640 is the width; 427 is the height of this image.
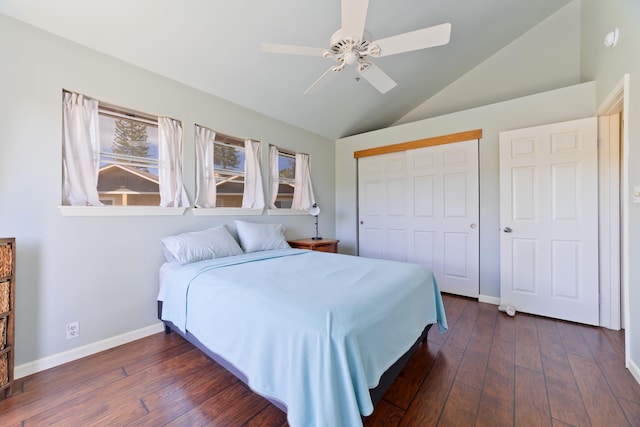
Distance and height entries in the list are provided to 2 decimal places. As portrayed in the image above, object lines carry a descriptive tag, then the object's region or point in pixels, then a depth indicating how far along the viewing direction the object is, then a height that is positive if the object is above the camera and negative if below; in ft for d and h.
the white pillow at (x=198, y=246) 7.22 -1.01
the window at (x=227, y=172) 9.00 +1.64
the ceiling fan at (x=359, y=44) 5.15 +3.88
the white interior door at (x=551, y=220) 8.13 -0.24
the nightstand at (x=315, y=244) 11.17 -1.42
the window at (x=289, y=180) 11.53 +1.62
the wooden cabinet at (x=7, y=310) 4.88 -1.93
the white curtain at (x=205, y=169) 8.86 +1.59
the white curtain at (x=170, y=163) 8.04 +1.62
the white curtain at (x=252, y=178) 10.48 +1.49
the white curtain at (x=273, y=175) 11.38 +1.77
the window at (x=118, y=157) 6.48 +1.65
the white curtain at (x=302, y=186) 12.76 +1.38
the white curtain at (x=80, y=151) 6.41 +1.63
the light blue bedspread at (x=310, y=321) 3.38 -1.88
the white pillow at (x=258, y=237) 9.20 -0.90
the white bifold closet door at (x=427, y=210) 10.73 +0.14
